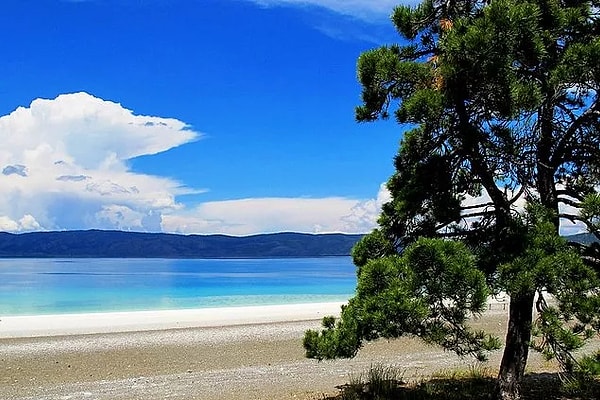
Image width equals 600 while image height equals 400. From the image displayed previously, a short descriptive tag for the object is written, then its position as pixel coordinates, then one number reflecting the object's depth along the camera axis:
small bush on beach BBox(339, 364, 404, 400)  6.55
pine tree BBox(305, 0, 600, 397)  4.40
